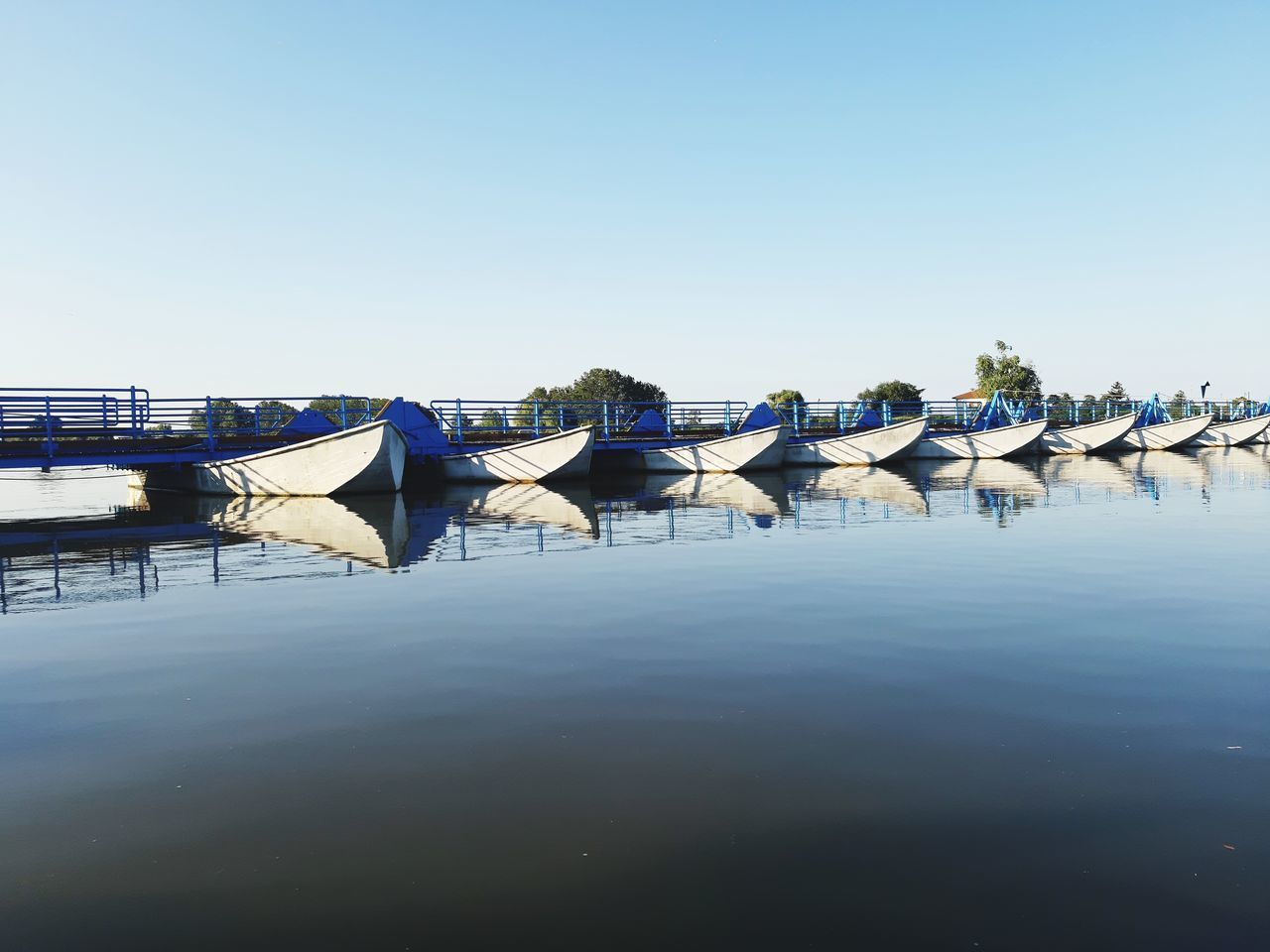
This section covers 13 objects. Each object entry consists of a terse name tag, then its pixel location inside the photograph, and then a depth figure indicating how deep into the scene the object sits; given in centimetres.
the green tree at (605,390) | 8794
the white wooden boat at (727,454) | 3080
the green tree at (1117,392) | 10477
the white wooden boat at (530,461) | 2561
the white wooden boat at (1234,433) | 5303
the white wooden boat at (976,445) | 3972
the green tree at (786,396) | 9181
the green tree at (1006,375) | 7512
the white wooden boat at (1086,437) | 4478
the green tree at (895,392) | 9398
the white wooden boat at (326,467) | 2133
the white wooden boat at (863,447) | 3484
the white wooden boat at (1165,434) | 4841
